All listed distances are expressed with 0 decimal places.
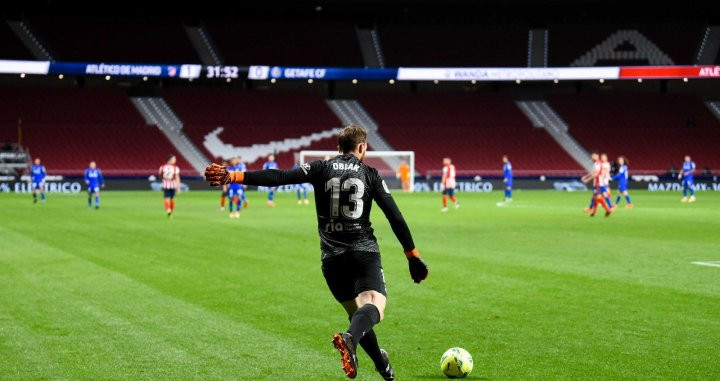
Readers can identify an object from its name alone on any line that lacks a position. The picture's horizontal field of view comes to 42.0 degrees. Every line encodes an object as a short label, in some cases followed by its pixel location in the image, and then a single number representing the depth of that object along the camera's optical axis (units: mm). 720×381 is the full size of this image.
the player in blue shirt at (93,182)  35656
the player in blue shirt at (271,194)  36275
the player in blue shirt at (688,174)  41969
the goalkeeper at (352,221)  7508
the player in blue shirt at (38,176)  40228
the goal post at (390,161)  56750
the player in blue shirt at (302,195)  42303
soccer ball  8086
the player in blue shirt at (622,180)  37719
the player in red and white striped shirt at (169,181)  31172
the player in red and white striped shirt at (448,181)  36094
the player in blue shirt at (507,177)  42062
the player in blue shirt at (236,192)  31281
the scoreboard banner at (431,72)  56062
